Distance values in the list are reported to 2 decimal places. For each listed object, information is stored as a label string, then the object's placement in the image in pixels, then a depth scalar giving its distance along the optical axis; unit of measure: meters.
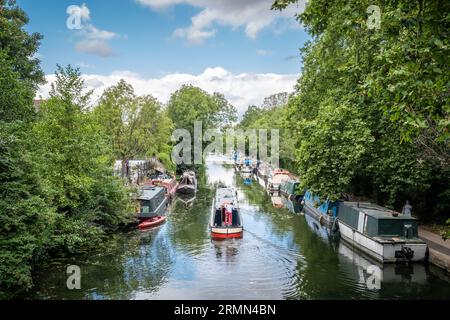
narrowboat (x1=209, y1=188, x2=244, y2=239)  26.31
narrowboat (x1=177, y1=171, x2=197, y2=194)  48.16
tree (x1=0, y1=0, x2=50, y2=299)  14.98
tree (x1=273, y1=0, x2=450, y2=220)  10.22
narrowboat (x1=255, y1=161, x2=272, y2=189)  63.28
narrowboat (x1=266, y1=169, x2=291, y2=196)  51.54
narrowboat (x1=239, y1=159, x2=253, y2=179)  72.18
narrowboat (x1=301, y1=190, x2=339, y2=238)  29.64
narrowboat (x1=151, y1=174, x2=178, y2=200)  42.81
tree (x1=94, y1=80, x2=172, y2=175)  41.00
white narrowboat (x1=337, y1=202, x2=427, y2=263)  21.11
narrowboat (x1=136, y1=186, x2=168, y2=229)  30.33
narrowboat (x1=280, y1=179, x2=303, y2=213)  41.47
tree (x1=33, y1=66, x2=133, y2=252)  21.30
